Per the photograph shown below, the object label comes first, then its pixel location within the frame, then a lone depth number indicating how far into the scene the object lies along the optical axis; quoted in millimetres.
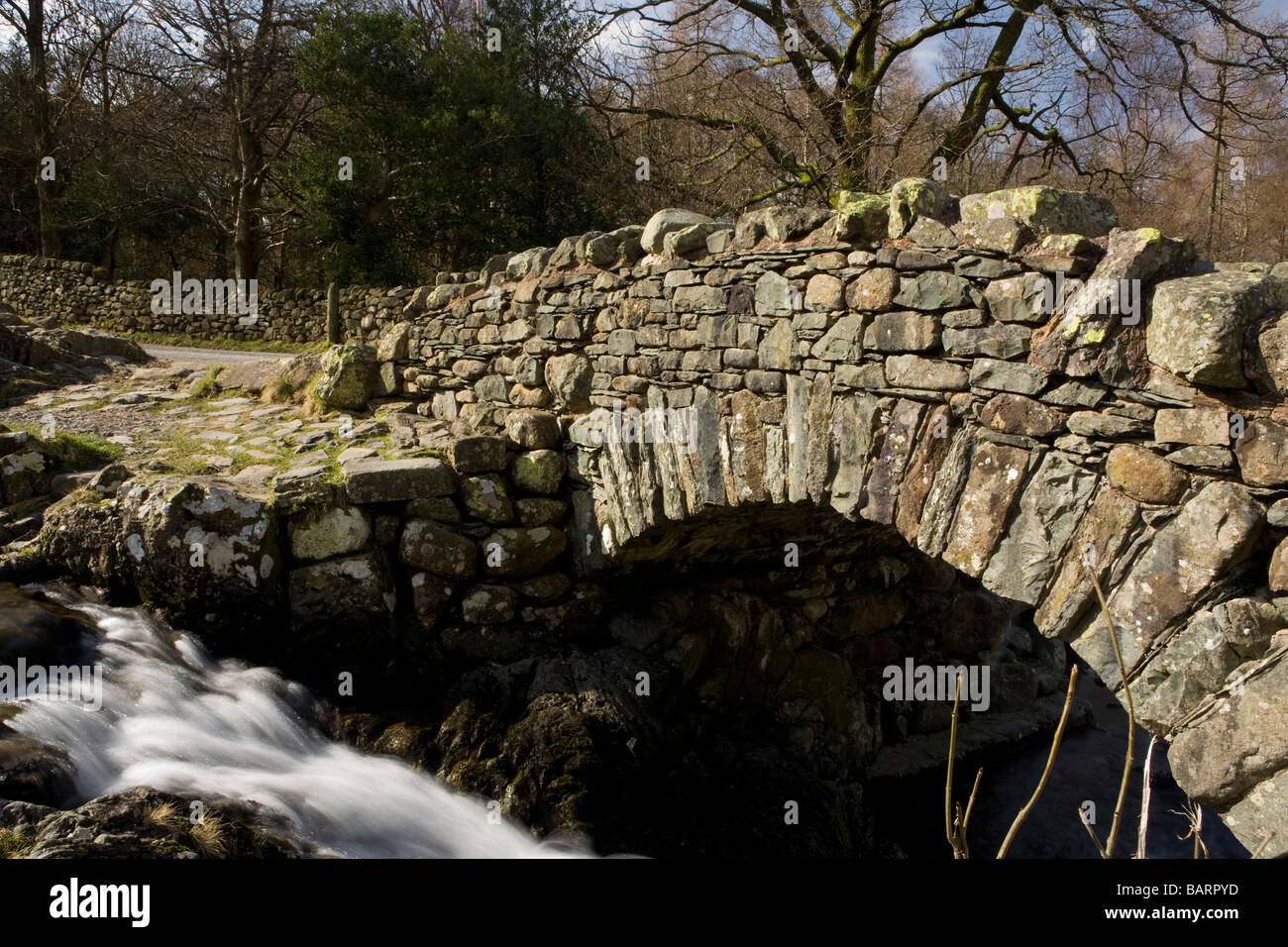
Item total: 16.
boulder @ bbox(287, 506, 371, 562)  5512
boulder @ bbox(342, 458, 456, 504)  5664
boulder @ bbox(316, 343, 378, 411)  7449
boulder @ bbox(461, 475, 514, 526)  5969
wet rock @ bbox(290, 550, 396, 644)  5438
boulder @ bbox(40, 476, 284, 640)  5172
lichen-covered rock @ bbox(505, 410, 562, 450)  6066
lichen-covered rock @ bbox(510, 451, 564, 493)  6051
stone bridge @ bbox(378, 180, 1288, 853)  2896
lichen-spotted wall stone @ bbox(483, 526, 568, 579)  5953
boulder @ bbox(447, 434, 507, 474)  5949
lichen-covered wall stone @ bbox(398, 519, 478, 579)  5773
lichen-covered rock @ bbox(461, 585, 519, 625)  5887
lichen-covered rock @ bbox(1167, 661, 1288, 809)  2717
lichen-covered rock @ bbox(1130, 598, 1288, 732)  2848
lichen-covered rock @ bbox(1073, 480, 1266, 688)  2873
